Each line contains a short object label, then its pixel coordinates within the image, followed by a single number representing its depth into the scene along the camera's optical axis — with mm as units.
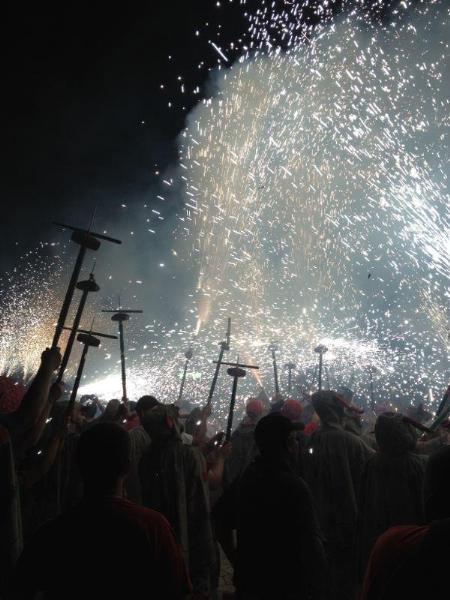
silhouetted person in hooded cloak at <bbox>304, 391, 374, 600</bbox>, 3818
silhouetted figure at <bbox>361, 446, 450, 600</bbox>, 1281
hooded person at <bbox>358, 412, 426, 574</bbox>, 3402
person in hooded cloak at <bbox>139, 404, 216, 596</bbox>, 3404
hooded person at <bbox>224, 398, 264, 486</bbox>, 6031
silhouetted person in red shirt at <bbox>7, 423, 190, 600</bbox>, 1630
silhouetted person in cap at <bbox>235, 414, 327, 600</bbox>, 2305
